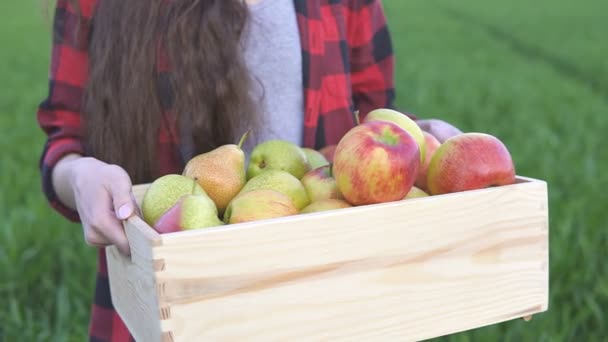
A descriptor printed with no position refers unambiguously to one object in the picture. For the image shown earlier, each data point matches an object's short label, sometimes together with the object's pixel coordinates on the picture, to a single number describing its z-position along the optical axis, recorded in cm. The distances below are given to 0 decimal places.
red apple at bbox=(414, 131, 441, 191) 129
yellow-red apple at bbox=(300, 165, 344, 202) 118
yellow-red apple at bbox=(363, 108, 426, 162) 129
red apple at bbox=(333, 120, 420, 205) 111
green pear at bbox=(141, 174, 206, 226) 112
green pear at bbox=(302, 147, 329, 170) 136
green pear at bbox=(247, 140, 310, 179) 129
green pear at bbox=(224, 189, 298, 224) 107
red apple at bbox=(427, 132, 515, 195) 117
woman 135
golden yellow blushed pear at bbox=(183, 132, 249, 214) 121
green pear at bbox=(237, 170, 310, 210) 116
